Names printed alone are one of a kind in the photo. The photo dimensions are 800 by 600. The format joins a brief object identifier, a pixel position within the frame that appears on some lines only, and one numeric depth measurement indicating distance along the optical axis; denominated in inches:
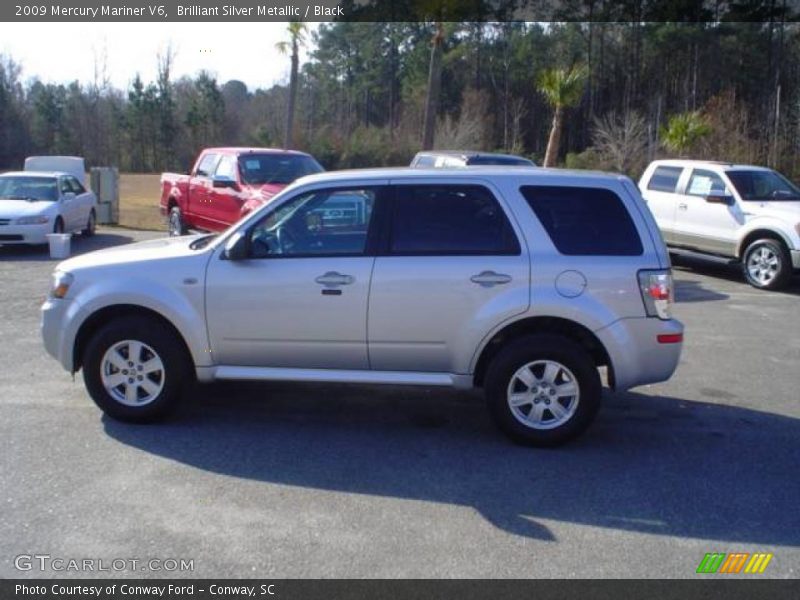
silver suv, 231.0
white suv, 523.8
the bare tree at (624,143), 1565.0
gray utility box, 855.4
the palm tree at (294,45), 1439.5
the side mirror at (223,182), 580.4
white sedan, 639.8
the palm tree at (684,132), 1191.6
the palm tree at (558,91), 1174.3
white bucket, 627.8
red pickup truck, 578.9
